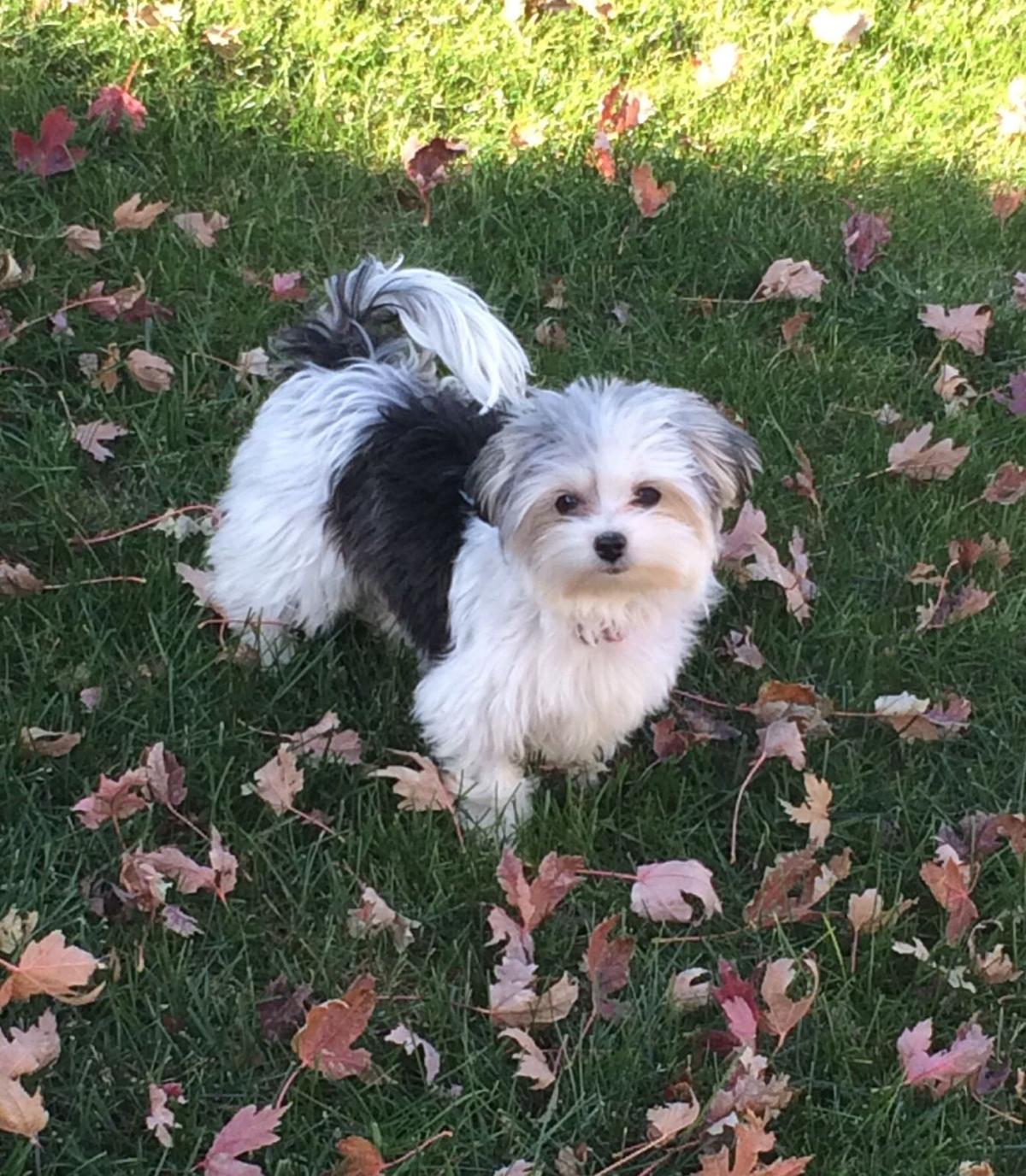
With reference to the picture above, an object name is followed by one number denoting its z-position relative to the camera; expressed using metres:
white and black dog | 2.56
